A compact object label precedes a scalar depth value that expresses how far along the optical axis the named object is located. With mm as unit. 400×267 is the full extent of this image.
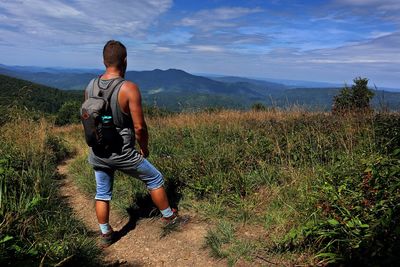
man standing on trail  3248
